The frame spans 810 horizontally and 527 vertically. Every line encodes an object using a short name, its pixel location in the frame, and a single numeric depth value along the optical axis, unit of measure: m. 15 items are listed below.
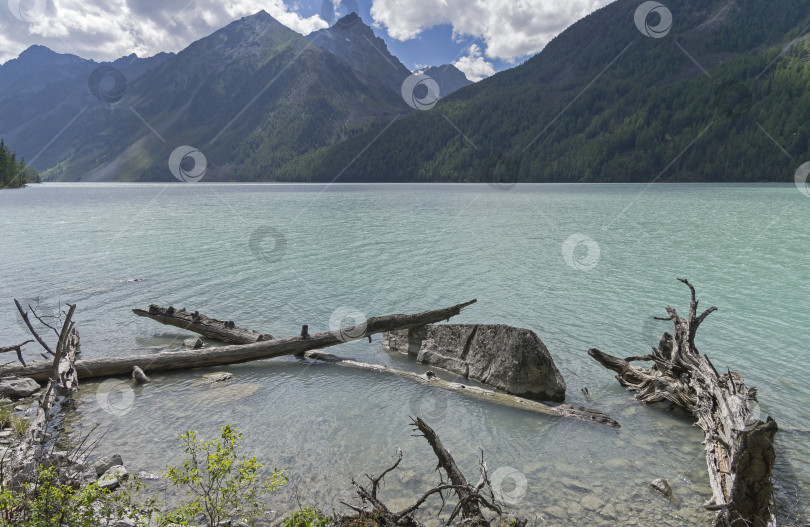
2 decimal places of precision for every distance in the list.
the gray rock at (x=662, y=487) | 7.72
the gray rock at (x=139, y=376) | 12.59
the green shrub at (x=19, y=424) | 9.02
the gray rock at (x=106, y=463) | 7.98
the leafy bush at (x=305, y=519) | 5.15
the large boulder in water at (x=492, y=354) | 11.44
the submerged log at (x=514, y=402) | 10.34
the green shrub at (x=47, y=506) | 4.55
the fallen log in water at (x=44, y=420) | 6.36
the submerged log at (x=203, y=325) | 14.90
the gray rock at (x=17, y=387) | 11.46
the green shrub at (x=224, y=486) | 5.21
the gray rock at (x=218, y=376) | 12.87
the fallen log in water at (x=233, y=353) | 12.69
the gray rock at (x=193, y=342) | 14.73
